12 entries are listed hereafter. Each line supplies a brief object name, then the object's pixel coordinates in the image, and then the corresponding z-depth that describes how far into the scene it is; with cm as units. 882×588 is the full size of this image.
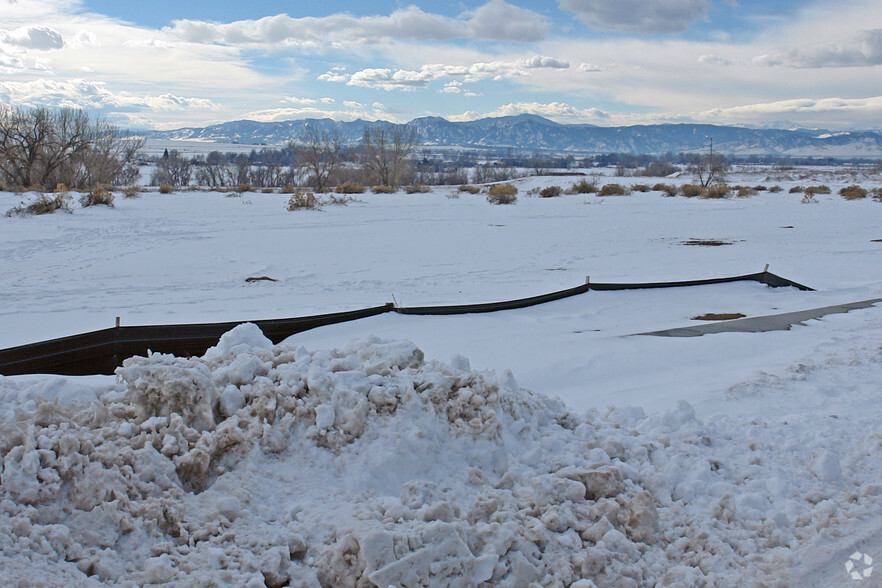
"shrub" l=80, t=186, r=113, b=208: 2136
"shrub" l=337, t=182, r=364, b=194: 3178
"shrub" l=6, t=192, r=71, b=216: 1811
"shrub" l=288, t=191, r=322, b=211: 2306
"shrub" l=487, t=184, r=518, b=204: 2733
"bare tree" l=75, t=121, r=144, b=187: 3591
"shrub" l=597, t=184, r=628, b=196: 3162
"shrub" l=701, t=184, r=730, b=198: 3056
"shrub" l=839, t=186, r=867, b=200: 2909
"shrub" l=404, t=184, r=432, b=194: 3306
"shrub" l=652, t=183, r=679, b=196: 3250
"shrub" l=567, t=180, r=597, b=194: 3340
